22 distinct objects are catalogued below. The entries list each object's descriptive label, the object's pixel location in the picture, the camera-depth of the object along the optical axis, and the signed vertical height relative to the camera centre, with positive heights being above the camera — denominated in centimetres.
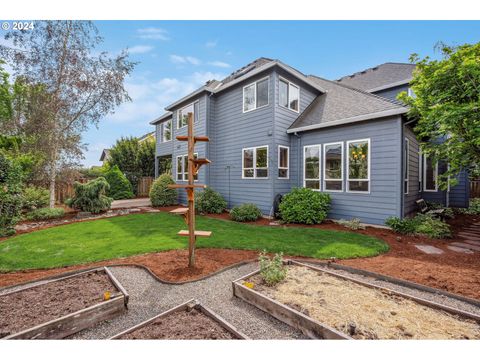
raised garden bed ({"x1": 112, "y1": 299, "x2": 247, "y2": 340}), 211 -149
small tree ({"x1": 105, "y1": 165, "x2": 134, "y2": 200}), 1641 -51
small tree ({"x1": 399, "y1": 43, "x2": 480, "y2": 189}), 491 +198
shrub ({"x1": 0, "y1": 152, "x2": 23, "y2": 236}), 532 -36
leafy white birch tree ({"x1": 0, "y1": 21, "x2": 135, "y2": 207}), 925 +455
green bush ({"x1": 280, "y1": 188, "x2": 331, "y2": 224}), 774 -98
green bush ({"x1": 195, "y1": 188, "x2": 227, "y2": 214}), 1011 -111
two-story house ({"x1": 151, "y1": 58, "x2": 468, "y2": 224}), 718 +144
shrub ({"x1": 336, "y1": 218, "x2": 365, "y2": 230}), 708 -145
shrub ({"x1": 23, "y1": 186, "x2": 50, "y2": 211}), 972 -85
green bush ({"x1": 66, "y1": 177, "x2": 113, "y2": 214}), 988 -87
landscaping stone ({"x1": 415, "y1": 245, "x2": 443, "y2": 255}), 498 -162
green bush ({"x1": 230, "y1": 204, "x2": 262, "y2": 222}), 848 -131
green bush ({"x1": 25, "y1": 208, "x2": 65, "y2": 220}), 883 -147
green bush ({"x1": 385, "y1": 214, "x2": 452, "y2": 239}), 619 -134
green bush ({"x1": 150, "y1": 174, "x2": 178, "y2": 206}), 1245 -83
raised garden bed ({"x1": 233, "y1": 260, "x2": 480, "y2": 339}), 218 -150
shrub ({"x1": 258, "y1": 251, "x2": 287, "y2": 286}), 323 -139
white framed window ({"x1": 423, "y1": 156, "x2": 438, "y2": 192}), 980 +14
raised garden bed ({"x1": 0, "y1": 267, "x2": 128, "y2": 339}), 218 -151
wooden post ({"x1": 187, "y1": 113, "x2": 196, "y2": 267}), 375 -24
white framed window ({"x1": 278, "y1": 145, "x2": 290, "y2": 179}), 909 +76
